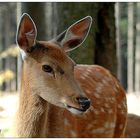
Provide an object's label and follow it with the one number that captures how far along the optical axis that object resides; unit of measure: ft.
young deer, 16.08
